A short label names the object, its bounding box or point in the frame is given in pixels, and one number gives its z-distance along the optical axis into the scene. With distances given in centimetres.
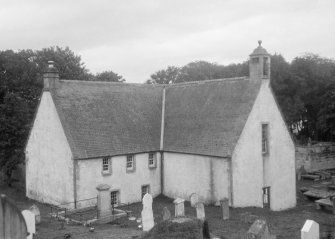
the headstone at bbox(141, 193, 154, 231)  2489
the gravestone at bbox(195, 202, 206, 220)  2736
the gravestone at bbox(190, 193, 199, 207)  3077
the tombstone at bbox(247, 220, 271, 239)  1466
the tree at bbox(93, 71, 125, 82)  6706
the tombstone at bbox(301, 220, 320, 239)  1406
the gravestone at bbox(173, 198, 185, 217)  2722
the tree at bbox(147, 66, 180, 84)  9346
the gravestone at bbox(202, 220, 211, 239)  1396
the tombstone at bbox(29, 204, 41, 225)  2683
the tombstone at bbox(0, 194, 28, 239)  997
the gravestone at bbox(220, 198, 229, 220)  2891
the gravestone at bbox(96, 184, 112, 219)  2834
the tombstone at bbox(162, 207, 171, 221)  2511
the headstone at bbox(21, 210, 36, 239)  2120
